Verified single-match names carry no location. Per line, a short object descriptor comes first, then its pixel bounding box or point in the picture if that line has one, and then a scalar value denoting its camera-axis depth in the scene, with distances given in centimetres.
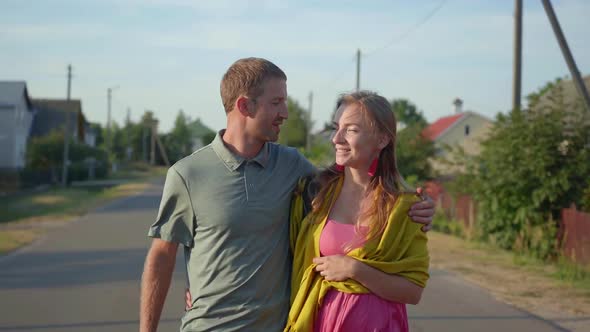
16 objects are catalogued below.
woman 303
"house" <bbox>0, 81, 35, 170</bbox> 5488
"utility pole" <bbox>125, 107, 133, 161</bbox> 9253
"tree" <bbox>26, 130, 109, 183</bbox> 5313
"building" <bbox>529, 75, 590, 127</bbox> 1444
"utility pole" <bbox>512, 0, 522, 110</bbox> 1772
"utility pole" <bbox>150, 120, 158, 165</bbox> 9000
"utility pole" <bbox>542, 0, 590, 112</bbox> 1287
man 318
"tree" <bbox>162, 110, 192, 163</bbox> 9794
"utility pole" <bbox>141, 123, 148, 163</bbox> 9194
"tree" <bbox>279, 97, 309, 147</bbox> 7181
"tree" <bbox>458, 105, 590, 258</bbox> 1438
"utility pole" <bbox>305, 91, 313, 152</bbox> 6455
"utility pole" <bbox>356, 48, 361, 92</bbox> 3888
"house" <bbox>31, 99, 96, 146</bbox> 6594
